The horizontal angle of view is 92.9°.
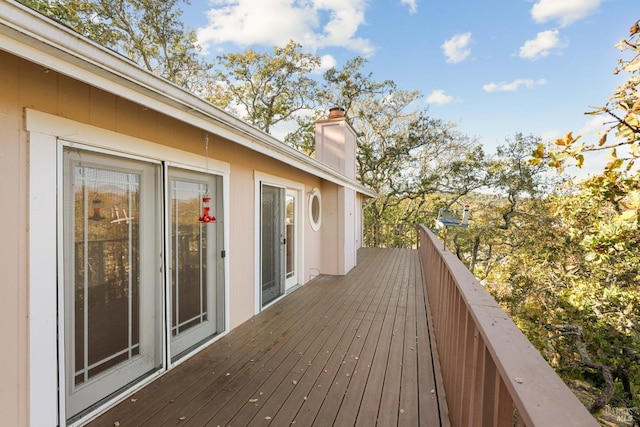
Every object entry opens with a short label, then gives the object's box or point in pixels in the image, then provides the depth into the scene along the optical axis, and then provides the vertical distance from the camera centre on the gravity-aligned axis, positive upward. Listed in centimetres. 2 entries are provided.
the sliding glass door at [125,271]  203 -43
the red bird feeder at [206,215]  291 +2
